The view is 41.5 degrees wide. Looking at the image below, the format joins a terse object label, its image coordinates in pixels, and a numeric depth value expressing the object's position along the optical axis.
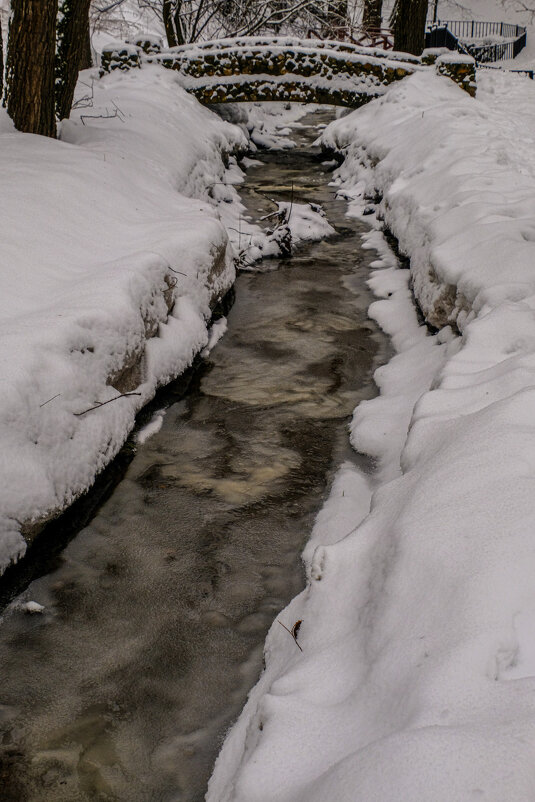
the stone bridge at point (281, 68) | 13.29
